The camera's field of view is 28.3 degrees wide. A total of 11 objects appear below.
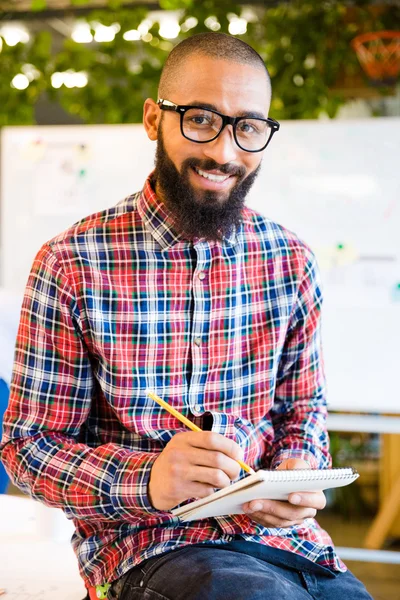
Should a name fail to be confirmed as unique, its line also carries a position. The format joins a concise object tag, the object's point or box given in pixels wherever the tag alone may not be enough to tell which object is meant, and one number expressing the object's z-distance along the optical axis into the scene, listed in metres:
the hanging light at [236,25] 3.88
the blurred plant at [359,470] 4.18
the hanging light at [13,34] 4.23
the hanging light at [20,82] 4.25
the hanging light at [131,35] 3.97
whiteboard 3.05
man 1.20
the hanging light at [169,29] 3.96
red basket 3.43
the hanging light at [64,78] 4.11
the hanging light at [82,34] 4.18
